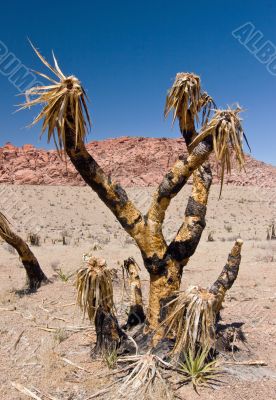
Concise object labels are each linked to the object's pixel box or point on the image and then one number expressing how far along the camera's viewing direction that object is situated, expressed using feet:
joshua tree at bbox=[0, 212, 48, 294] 26.14
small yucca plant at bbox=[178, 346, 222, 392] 13.42
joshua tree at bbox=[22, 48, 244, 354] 13.82
